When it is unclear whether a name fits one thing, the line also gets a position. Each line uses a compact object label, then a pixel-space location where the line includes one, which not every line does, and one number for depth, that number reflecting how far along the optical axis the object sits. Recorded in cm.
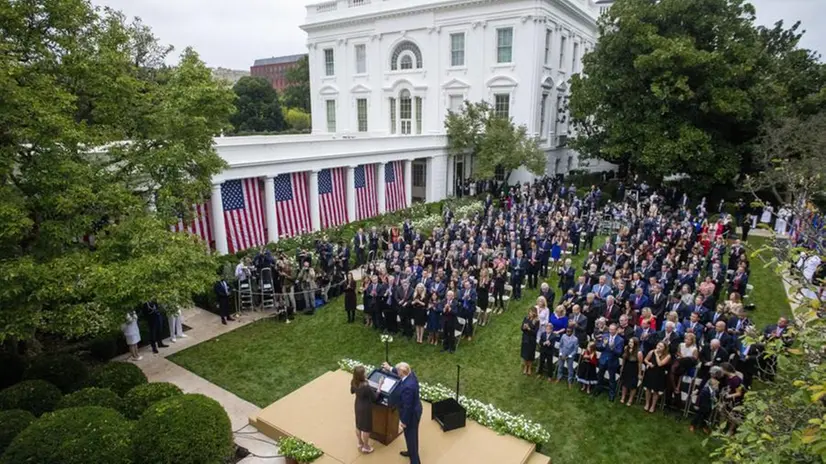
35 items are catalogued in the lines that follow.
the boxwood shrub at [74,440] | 649
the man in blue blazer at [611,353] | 1019
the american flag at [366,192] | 2553
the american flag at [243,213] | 1891
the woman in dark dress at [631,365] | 1006
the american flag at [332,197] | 2309
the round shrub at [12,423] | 710
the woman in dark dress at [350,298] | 1436
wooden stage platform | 819
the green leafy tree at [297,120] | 6712
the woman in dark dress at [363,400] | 775
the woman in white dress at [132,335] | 1199
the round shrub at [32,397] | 812
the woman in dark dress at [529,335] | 1123
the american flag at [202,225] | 1772
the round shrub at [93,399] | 791
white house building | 2775
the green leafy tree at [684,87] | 2547
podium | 809
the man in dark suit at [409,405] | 736
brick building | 13262
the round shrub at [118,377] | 897
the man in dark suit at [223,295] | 1418
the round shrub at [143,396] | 818
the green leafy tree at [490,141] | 3011
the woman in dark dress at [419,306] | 1299
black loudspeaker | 884
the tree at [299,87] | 6562
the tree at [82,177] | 800
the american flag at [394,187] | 2745
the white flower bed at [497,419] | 873
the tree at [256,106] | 6222
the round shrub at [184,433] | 698
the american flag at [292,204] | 2100
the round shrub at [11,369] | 982
